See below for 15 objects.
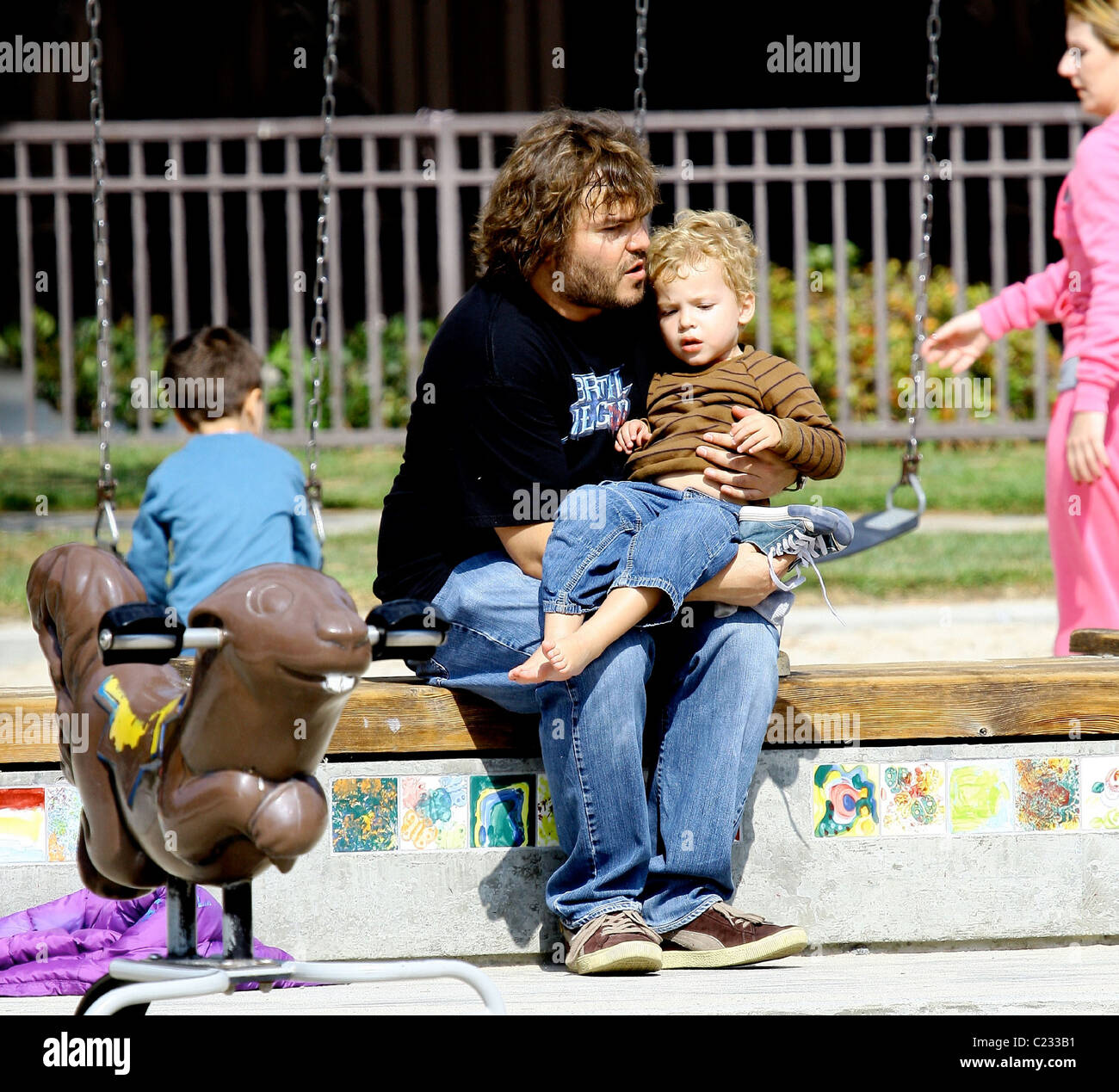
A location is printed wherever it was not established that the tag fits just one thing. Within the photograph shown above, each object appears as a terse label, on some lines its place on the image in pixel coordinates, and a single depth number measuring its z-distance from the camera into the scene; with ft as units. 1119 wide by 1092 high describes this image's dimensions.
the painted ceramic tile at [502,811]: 20.15
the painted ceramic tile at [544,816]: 20.29
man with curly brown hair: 18.72
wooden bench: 19.98
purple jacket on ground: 18.13
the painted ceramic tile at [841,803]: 20.49
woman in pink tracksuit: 24.38
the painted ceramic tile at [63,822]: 19.49
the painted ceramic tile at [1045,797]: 20.70
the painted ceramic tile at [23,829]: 19.52
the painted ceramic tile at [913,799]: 20.57
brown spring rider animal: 12.19
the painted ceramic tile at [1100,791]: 20.74
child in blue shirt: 27.89
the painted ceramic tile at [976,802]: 20.65
